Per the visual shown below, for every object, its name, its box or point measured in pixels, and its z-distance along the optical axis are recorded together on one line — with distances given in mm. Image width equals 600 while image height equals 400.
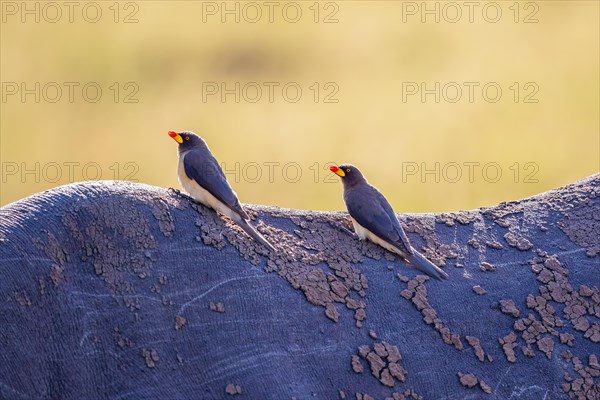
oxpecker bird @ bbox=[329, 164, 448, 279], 16016
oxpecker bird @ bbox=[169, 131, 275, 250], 15516
